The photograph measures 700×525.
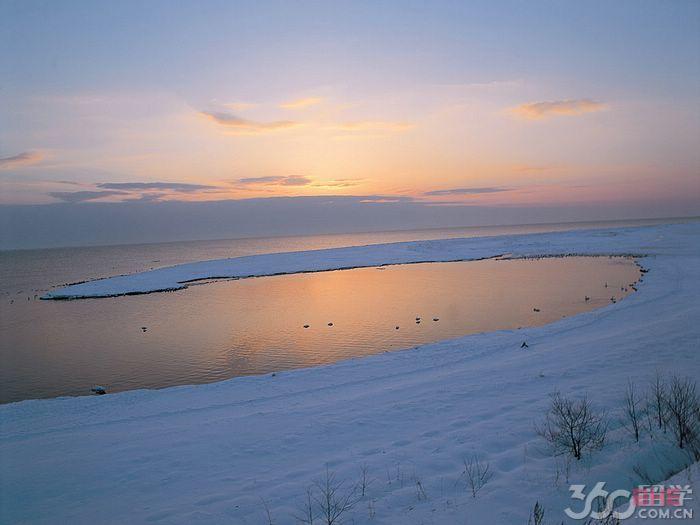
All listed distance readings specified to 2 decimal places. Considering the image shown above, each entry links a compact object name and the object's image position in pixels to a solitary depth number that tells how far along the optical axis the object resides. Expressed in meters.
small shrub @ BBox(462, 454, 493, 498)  5.65
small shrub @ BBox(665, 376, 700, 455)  5.79
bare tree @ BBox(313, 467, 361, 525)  5.34
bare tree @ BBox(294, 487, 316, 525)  5.35
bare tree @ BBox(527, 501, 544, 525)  4.54
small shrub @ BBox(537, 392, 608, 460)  6.16
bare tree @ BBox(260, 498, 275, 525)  5.45
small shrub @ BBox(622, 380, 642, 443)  6.39
